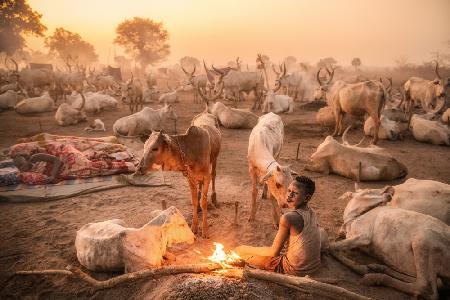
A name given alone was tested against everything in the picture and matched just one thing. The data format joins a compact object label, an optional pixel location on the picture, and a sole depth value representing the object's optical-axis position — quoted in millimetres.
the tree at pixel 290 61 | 78831
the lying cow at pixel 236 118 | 12852
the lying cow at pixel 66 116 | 12992
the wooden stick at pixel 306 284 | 2887
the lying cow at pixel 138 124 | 11406
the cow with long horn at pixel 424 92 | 14164
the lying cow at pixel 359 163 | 7273
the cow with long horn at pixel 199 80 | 22031
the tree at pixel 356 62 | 52719
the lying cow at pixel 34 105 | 15070
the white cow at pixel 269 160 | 4262
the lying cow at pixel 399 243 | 3412
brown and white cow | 4066
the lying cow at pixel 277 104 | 17062
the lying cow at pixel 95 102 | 15945
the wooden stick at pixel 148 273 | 3273
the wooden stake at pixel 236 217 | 5006
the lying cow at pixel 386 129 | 11203
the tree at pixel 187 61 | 66631
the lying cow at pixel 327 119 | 13242
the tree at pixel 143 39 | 51031
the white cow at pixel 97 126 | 12344
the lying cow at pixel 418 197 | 4500
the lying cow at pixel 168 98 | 20516
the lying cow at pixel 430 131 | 10549
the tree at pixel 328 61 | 63288
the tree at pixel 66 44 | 54188
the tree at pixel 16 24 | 34031
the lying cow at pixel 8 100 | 16047
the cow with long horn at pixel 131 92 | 16844
